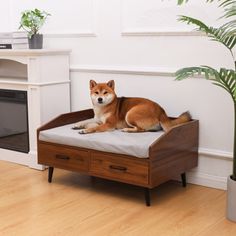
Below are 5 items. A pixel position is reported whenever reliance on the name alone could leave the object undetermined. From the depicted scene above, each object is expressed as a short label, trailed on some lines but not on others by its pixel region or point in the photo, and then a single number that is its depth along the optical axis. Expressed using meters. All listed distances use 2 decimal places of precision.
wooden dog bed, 2.87
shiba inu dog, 3.21
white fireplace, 3.66
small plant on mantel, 3.80
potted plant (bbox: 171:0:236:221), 2.49
